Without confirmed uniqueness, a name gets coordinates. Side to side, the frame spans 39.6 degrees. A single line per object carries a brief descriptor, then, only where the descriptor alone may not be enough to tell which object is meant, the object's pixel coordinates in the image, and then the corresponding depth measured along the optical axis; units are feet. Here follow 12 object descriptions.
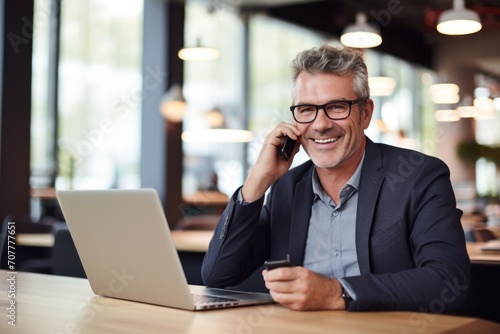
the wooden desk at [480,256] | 8.23
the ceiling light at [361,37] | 18.44
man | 6.18
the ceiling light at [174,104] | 25.08
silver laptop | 4.85
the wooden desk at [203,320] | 4.25
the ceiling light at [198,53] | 21.67
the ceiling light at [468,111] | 31.71
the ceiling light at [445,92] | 30.40
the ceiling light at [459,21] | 17.21
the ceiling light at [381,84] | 26.21
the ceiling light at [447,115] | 40.94
